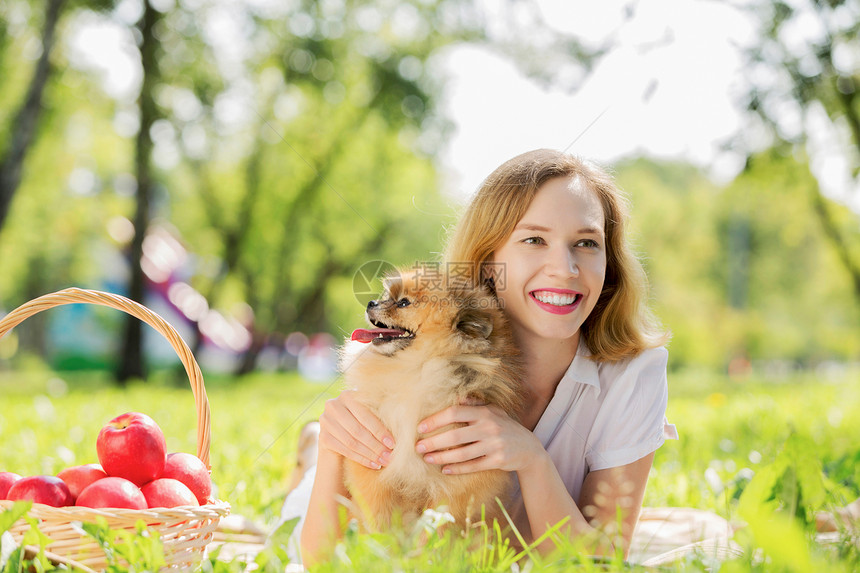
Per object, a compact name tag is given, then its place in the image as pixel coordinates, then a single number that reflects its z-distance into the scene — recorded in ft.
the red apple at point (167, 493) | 7.31
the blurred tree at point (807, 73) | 31.99
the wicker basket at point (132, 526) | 6.38
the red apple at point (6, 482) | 7.57
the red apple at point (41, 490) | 7.00
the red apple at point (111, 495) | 6.97
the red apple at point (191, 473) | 7.82
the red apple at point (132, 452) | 7.56
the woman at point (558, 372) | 7.32
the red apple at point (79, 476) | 7.51
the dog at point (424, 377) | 7.16
